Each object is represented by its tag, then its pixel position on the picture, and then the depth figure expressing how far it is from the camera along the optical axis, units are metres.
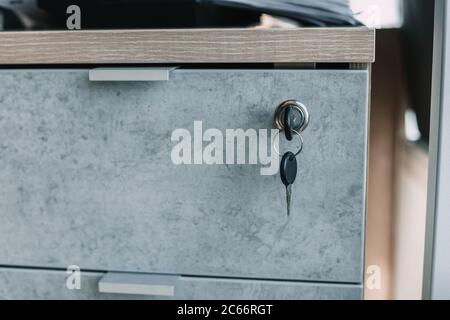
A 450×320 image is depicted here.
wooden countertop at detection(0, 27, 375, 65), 0.52
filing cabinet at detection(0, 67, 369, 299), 0.53
